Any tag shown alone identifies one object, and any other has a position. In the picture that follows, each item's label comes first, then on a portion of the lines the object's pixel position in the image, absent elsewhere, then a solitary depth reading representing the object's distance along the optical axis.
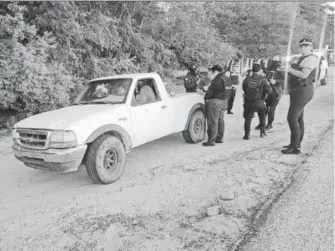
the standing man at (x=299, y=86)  4.61
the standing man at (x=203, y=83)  6.54
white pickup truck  3.79
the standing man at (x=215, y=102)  5.76
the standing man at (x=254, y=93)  5.97
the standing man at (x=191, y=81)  9.02
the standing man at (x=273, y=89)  6.75
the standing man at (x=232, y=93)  9.07
